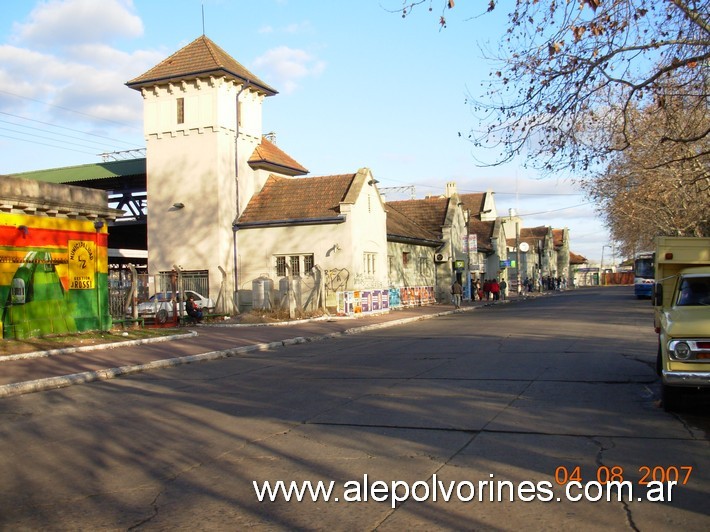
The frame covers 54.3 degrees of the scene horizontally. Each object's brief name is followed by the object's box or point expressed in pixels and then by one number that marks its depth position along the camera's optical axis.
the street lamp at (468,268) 49.09
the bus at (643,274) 48.24
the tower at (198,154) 34.16
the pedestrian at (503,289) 57.28
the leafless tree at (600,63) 10.77
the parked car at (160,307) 26.41
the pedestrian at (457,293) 39.72
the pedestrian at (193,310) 27.66
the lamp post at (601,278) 133.50
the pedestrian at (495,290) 50.46
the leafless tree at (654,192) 31.15
